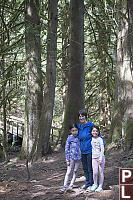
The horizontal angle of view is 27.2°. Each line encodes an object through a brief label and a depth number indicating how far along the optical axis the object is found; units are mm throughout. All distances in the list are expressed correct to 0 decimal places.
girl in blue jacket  5758
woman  5625
